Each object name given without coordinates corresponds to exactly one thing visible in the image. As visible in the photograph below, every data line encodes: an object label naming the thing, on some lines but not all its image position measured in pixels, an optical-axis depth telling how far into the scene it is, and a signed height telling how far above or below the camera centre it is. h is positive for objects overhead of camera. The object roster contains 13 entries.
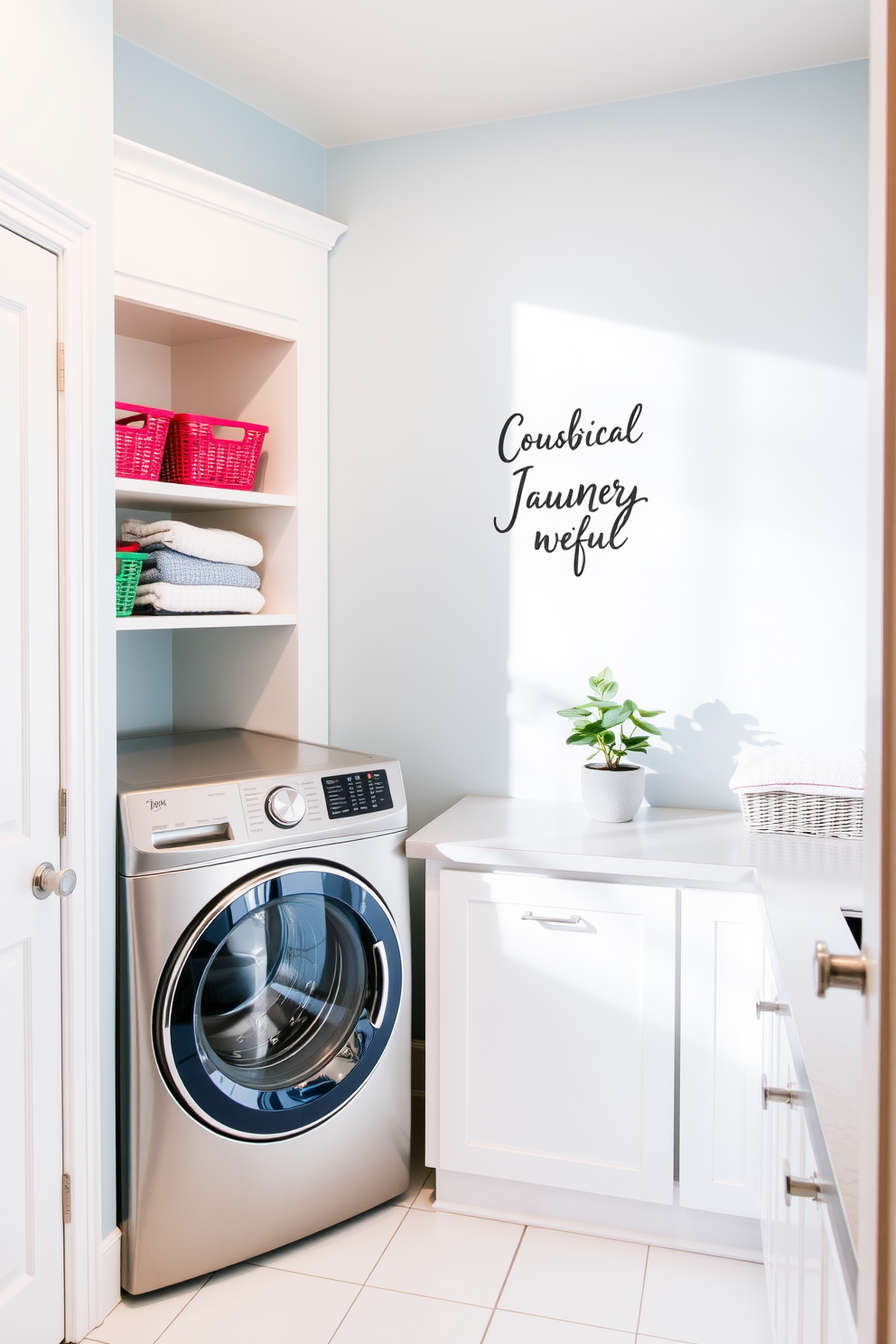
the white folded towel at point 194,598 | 2.26 +0.13
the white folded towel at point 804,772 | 1.97 -0.25
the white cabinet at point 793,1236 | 0.93 -0.68
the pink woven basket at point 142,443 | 2.23 +0.48
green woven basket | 2.20 +0.16
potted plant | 2.29 -0.25
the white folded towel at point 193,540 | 2.29 +0.27
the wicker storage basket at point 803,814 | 2.00 -0.34
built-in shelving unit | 2.41 +0.57
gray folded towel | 2.29 +0.20
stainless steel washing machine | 1.88 -0.73
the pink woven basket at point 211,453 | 2.39 +0.50
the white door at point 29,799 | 1.64 -0.26
